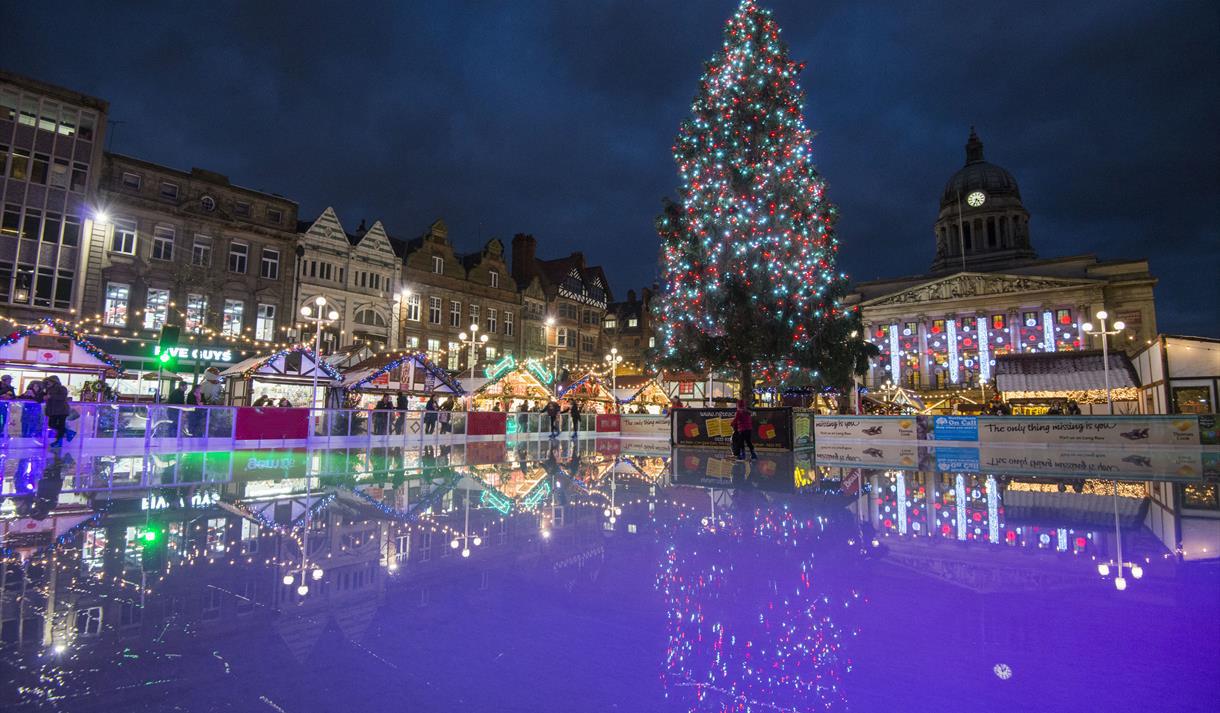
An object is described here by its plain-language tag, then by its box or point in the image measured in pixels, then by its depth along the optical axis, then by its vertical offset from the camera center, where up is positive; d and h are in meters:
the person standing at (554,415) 28.05 +0.11
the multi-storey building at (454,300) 43.97 +9.00
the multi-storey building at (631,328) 67.75 +10.34
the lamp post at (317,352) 19.70 +2.11
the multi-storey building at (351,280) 37.81 +8.82
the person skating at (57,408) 14.23 +0.00
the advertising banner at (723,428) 20.52 -0.26
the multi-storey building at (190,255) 30.14 +8.46
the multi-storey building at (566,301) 53.75 +10.86
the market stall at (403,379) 25.81 +1.59
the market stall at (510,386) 31.45 +1.66
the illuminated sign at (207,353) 30.32 +2.98
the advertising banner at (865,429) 24.94 -0.23
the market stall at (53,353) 20.48 +1.92
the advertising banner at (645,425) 32.19 -0.35
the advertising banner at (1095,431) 20.48 -0.11
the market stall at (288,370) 23.94 +1.70
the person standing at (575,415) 28.24 +0.13
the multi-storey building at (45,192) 27.14 +10.06
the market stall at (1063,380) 33.00 +2.70
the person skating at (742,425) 15.97 -0.11
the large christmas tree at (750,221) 21.61 +7.22
